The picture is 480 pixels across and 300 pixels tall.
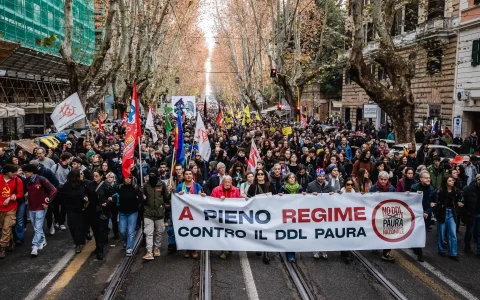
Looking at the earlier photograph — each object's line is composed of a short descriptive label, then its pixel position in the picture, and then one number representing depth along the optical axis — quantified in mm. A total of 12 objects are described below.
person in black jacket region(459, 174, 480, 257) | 8070
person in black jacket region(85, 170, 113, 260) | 7805
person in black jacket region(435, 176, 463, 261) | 7824
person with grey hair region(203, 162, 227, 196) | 9289
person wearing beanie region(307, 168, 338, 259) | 8133
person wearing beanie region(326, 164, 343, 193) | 8852
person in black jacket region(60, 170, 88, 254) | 7859
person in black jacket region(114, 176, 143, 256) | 7535
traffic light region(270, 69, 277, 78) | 24859
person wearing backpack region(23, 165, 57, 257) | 8070
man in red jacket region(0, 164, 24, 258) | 7801
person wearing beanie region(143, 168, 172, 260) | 7531
